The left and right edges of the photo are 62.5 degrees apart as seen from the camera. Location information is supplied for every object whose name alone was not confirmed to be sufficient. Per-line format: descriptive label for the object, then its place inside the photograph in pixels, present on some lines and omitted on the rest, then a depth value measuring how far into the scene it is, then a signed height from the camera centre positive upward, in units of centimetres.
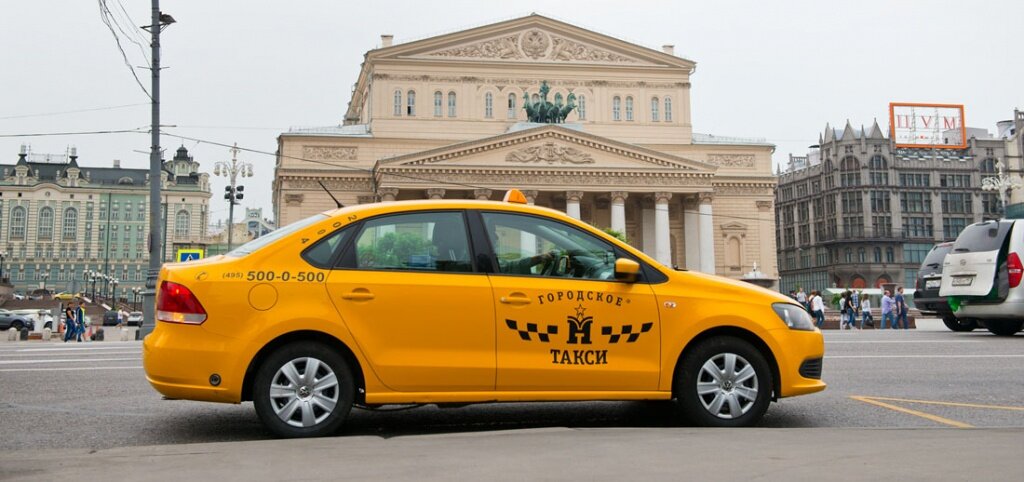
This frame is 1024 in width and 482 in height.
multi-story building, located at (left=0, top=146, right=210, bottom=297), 10894 +936
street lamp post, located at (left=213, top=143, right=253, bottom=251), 4094 +597
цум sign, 8675 +1716
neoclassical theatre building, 5375 +978
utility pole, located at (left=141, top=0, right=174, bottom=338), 2223 +381
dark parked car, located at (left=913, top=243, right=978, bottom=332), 1833 -6
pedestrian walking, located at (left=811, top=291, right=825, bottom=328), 3083 -66
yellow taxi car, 529 -20
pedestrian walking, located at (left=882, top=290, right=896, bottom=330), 3020 -66
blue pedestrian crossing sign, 2338 +117
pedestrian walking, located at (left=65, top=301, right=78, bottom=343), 2922 -95
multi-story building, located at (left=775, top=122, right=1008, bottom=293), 9250 +983
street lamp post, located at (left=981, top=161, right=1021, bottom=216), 7165 +925
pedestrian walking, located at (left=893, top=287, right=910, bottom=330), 3045 -70
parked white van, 1611 +26
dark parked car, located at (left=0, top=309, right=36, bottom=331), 4600 -132
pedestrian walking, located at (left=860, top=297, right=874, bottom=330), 3338 -93
